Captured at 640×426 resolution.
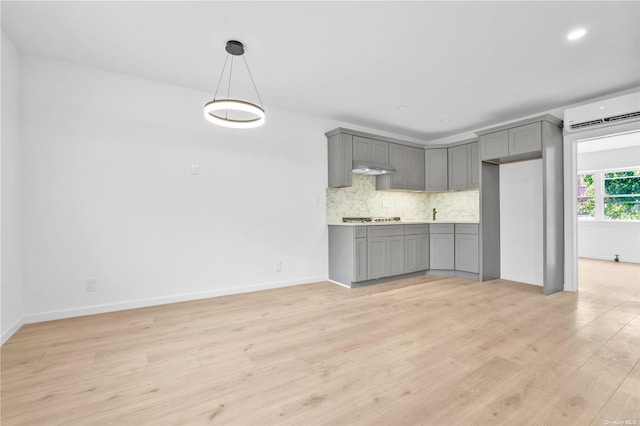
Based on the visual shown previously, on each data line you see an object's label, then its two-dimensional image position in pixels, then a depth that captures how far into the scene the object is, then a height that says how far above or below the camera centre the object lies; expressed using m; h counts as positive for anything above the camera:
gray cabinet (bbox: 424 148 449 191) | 5.40 +0.80
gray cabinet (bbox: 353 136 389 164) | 4.64 +1.04
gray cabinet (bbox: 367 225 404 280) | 4.38 -0.64
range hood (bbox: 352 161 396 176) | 4.59 +0.73
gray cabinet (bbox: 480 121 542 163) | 3.95 +0.99
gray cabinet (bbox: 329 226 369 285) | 4.22 -0.66
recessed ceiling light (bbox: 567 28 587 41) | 2.46 +1.56
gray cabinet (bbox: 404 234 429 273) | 4.83 -0.74
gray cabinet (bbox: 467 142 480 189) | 4.90 +0.79
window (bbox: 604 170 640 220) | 6.45 +0.32
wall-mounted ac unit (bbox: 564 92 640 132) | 3.41 +1.22
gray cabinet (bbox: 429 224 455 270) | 5.04 -0.65
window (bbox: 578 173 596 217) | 7.10 +0.34
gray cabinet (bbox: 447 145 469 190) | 5.09 +0.80
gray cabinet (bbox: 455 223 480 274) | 4.75 -0.65
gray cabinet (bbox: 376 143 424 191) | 5.09 +0.77
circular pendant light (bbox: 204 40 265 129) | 2.41 +0.93
